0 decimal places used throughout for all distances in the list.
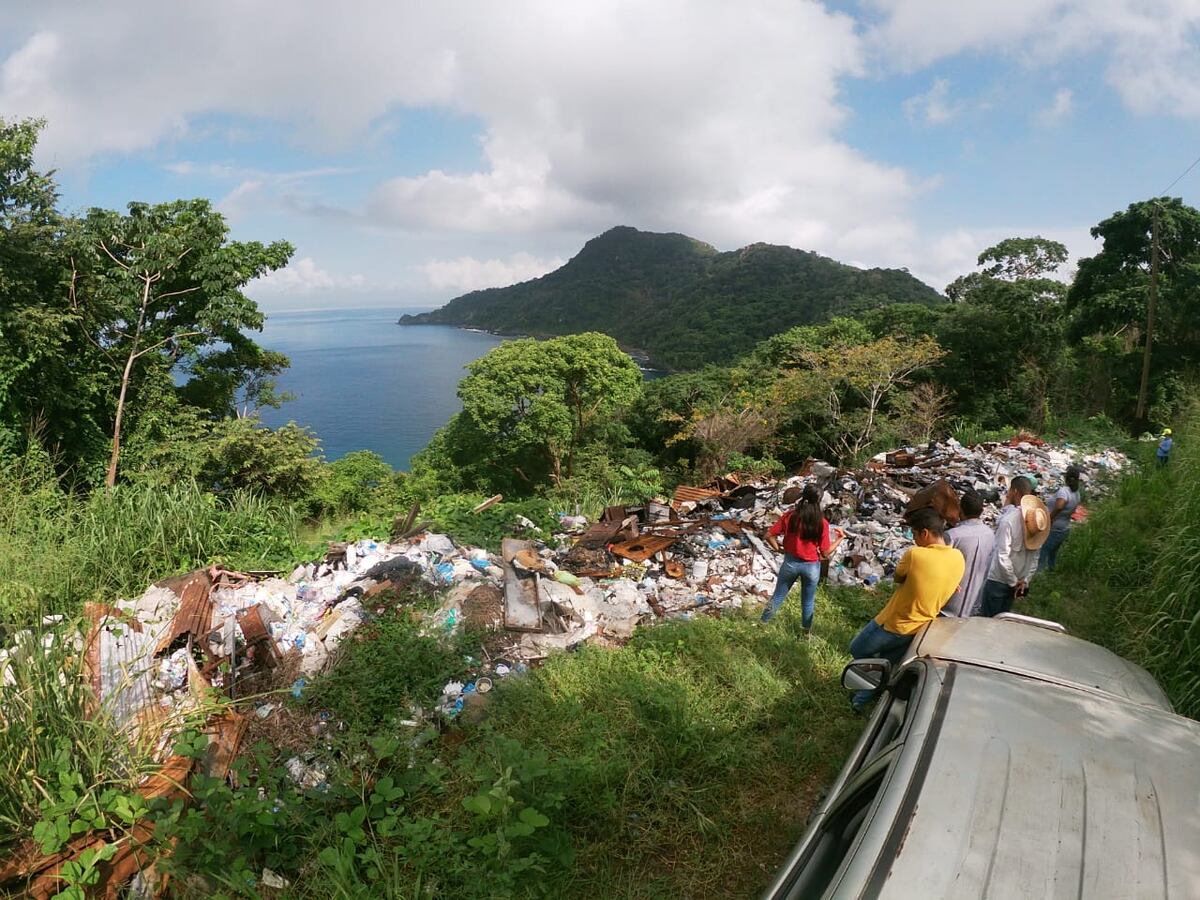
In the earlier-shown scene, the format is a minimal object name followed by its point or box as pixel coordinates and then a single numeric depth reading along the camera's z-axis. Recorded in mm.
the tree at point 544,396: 23797
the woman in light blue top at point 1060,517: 5183
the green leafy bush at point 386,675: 3668
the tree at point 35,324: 12062
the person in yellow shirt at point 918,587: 3211
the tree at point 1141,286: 17656
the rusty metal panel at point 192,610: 4199
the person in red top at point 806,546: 4359
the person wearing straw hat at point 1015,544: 4105
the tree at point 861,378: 18219
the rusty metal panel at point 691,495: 9080
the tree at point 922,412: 17938
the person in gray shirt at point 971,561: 3682
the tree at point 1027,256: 24906
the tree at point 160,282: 14430
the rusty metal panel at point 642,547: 6547
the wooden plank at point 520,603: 4789
